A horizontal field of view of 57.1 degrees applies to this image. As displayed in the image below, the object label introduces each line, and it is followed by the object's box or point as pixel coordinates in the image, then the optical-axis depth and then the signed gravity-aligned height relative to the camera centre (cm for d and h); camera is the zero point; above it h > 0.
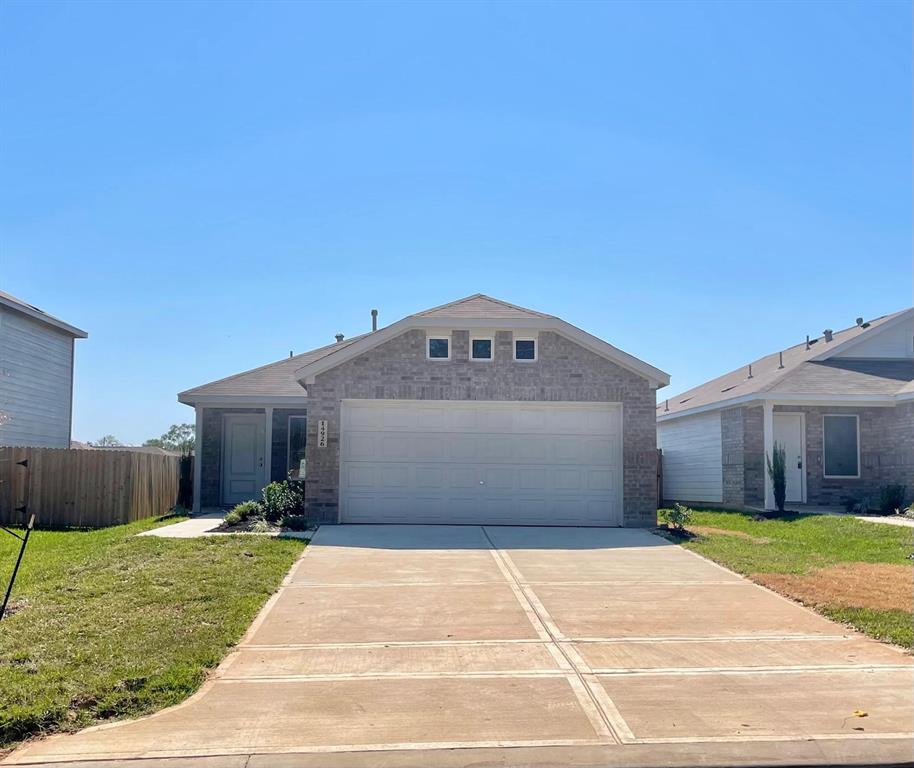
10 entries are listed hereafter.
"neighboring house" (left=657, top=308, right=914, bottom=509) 1872 +57
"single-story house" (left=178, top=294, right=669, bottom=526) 1562 +50
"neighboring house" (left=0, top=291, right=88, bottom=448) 2011 +192
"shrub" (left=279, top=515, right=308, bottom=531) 1460 -129
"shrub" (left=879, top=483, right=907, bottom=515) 1753 -108
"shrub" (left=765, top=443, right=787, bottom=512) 1783 -56
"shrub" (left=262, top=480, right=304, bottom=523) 1536 -99
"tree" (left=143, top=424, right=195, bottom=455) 8825 +136
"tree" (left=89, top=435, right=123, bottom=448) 8639 +91
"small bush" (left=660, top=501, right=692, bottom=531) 1491 -122
